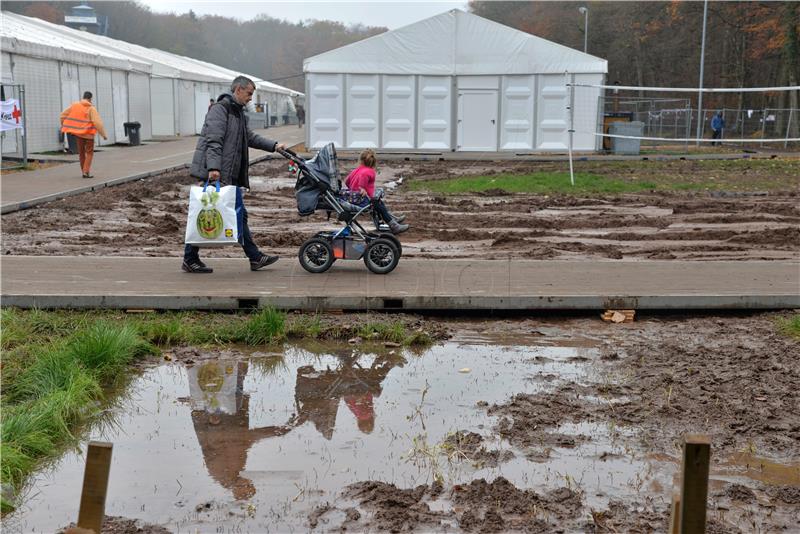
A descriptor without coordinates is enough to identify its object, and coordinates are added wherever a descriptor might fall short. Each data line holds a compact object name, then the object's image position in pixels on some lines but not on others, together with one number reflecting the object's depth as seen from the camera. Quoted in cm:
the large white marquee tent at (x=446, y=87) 3522
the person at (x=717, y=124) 4544
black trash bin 3822
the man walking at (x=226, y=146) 938
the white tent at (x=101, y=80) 2923
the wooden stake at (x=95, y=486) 299
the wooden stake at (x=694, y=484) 290
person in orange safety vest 2125
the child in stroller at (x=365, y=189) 984
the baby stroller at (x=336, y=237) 960
